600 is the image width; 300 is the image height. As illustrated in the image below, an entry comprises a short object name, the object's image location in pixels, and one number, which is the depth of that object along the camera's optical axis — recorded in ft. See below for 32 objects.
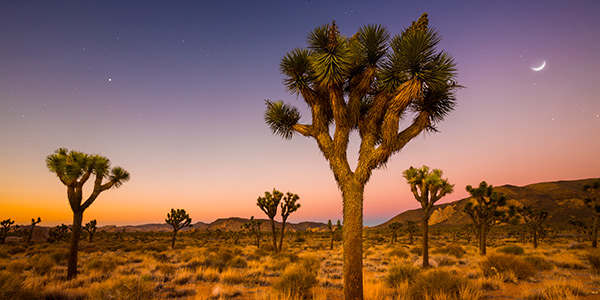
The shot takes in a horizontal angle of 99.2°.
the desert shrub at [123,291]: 19.17
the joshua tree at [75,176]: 35.58
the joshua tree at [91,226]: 123.48
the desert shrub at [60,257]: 53.36
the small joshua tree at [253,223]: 123.79
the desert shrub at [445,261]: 53.33
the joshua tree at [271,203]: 71.31
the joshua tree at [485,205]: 64.50
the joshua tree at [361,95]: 22.11
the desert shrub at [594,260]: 40.63
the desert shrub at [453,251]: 66.47
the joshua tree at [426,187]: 46.39
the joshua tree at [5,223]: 119.96
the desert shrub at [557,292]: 22.75
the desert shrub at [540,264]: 42.11
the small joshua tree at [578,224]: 118.00
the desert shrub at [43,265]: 40.42
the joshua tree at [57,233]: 133.61
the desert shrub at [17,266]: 40.01
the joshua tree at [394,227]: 135.98
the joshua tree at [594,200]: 72.33
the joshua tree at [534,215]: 96.43
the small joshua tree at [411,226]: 140.71
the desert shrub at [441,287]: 22.59
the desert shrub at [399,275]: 31.37
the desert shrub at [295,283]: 25.85
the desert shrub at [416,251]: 74.17
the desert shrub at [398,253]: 68.39
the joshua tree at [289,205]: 72.18
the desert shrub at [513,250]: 64.54
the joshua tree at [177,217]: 104.01
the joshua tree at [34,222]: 129.49
